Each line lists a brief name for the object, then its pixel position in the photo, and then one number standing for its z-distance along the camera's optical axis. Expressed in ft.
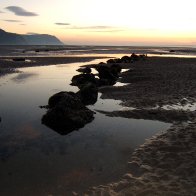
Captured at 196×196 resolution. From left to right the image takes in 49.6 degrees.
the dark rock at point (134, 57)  121.28
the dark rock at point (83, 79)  55.64
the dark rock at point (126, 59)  115.14
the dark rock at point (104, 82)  56.57
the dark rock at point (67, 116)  28.68
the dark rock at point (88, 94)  41.35
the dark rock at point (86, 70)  79.36
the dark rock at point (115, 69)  69.39
